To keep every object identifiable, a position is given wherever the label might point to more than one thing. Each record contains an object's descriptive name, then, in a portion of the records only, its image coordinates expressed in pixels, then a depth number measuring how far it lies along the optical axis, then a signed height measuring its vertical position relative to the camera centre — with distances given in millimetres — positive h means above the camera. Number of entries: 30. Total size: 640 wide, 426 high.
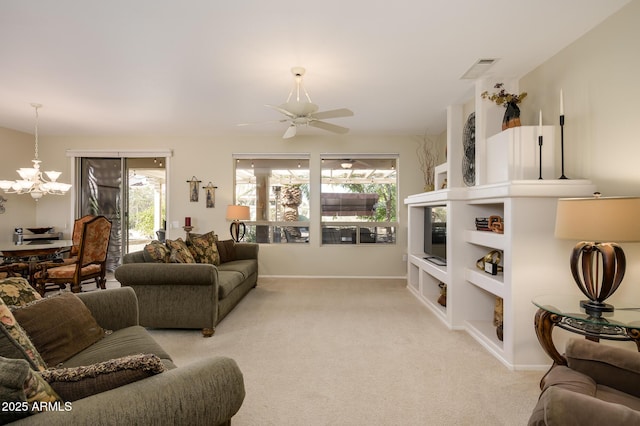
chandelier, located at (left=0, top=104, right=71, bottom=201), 3998 +361
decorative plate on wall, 3618 +725
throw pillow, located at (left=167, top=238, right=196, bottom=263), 3344 -444
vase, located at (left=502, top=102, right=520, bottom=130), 2800 +870
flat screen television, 3744 -273
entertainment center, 2395 -226
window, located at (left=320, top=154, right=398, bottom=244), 5664 +249
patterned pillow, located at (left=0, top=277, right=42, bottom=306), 1607 -423
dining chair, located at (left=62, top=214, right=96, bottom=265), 4399 -354
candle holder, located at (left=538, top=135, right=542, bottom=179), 2572 +567
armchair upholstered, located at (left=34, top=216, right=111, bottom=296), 3760 -656
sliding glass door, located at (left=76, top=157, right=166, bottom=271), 5641 +329
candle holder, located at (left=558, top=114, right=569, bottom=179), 2396 +586
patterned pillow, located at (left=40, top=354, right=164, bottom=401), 1002 -531
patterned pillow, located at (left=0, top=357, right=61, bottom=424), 808 -476
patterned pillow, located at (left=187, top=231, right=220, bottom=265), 4004 -467
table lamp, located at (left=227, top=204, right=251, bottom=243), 5125 -57
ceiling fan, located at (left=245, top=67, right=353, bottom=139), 2855 +937
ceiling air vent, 2874 +1382
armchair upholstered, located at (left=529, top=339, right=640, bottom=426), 998 -664
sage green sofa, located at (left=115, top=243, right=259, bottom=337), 3002 -771
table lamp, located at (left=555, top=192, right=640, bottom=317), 1645 -105
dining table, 3532 -459
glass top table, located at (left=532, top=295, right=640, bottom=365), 1689 -611
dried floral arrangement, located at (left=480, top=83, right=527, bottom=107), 2875 +1082
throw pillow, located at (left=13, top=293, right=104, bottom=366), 1475 -573
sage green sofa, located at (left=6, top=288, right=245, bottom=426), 890 -579
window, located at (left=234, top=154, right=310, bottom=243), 5684 +320
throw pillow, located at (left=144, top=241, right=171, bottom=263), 3178 -411
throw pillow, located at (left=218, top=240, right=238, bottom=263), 4605 -563
